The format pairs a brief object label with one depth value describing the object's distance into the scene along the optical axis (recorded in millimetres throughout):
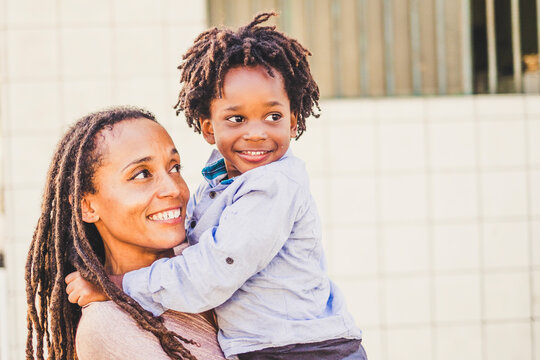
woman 1604
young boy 1611
